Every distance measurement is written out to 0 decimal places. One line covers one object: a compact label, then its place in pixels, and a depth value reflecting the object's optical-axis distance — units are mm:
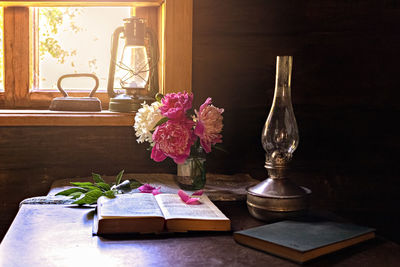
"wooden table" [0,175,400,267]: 865
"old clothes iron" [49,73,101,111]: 1714
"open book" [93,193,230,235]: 1007
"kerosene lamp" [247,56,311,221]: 1116
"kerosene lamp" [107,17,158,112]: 1655
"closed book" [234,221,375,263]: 888
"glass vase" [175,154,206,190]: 1397
